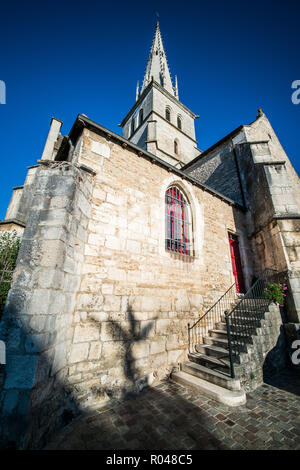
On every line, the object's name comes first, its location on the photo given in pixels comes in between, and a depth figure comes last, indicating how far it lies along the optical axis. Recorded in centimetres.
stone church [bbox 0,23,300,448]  235
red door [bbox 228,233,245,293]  716
